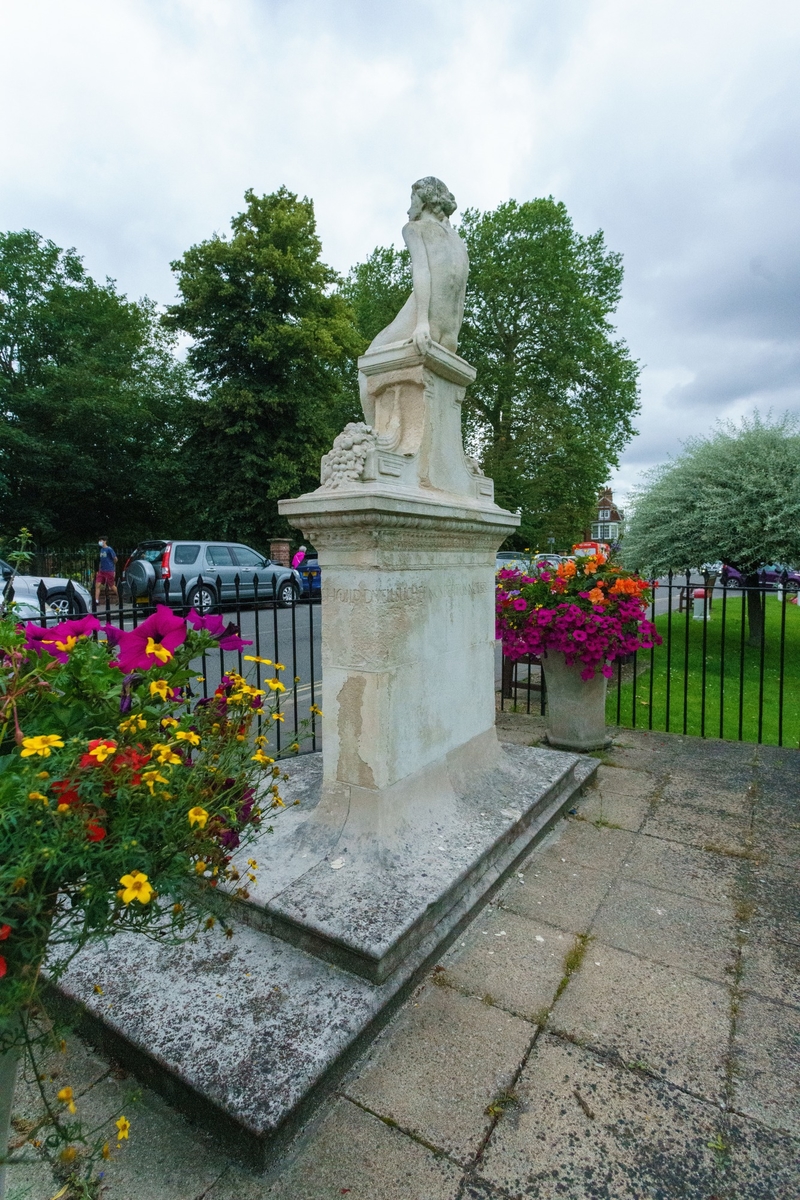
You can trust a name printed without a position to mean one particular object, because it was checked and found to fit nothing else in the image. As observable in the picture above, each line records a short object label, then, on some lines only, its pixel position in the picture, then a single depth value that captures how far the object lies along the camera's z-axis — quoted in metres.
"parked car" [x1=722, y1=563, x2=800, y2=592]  5.71
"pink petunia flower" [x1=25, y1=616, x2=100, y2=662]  1.27
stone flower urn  4.58
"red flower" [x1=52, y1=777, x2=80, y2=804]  0.94
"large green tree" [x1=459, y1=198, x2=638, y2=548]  22.78
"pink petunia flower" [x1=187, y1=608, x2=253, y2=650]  1.48
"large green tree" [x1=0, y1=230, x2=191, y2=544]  18.92
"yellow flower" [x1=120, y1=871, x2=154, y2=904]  0.96
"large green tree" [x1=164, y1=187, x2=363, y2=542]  19.33
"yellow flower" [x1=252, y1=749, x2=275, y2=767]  1.44
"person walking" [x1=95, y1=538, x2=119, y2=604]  11.99
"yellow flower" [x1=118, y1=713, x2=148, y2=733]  1.13
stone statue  3.14
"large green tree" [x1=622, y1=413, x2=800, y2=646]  9.16
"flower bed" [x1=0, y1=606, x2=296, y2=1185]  0.94
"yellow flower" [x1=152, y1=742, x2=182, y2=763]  1.06
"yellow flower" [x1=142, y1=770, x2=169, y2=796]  1.03
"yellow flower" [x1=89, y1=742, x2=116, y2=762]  0.98
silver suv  11.73
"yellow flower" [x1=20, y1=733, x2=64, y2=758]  0.98
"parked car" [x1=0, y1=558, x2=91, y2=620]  7.52
